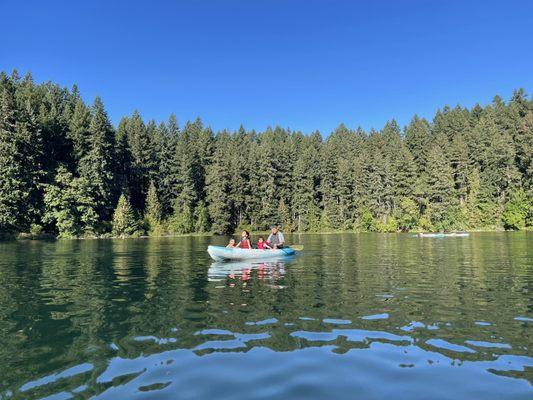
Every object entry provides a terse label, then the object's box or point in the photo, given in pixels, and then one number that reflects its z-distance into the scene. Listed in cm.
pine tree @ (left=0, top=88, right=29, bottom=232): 6009
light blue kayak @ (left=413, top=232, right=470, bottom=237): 5662
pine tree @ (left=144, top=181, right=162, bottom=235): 7538
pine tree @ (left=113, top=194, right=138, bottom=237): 6981
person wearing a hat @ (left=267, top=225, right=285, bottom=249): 2844
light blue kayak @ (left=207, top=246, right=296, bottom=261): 2467
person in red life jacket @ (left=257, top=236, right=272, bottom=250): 2750
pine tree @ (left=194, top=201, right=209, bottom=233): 8181
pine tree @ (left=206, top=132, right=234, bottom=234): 8225
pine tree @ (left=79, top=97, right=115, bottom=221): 7162
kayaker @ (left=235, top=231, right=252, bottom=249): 2627
